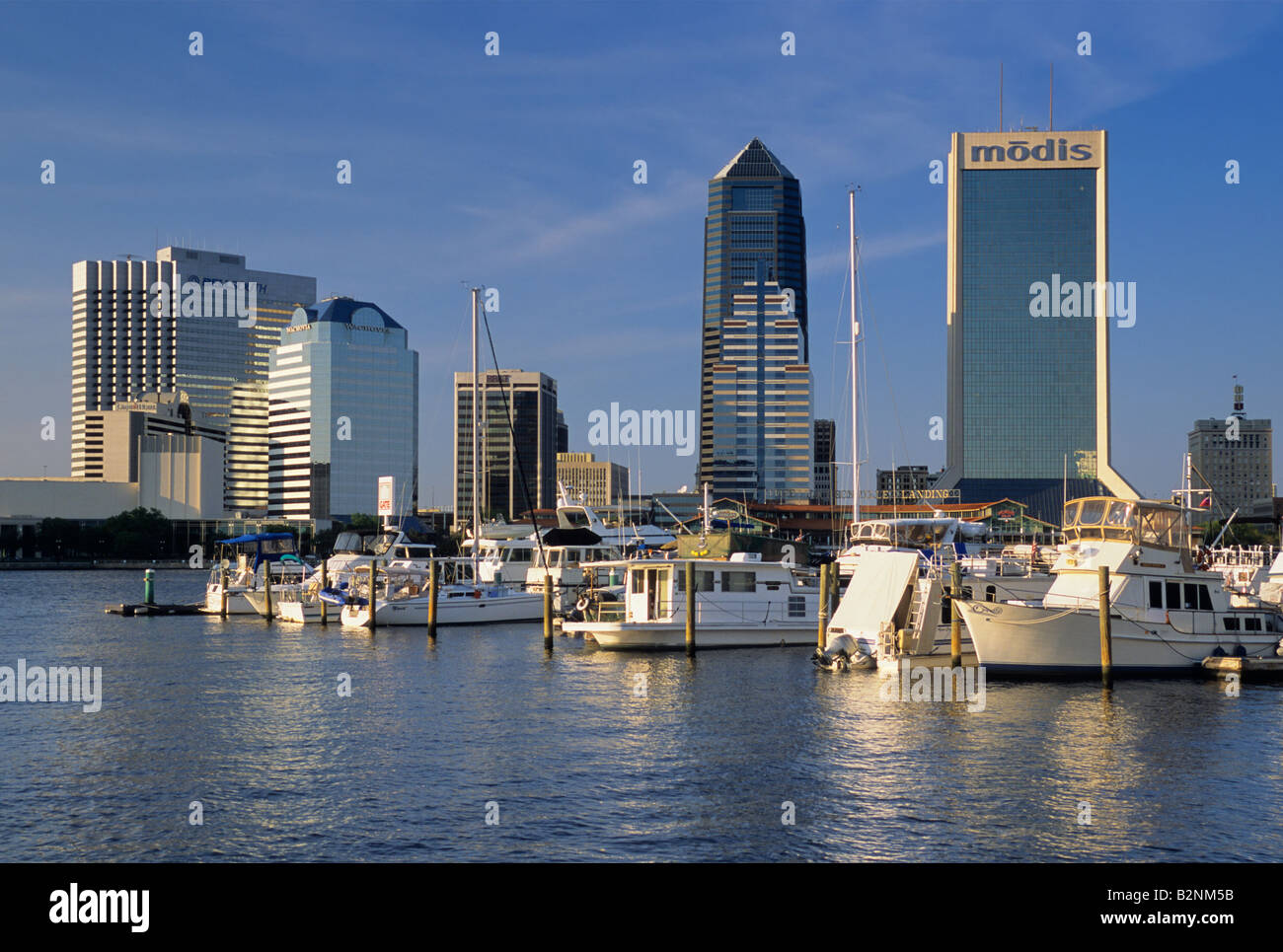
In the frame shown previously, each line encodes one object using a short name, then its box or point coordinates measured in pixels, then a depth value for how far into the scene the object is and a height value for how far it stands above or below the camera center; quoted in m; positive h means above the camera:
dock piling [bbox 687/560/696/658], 50.97 -4.63
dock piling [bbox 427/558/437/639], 63.87 -5.52
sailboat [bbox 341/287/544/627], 67.81 -6.01
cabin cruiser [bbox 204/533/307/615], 79.88 -5.24
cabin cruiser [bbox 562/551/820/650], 52.81 -4.96
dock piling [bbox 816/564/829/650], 47.88 -4.89
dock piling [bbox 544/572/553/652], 54.31 -5.44
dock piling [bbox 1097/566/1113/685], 40.78 -4.99
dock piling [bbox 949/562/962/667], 42.72 -4.55
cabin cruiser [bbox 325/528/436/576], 85.44 -3.68
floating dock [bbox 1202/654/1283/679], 43.50 -6.28
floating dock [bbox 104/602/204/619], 82.69 -7.47
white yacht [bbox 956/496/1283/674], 42.25 -4.17
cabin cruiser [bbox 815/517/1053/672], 44.00 -4.15
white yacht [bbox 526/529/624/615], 83.50 -3.99
